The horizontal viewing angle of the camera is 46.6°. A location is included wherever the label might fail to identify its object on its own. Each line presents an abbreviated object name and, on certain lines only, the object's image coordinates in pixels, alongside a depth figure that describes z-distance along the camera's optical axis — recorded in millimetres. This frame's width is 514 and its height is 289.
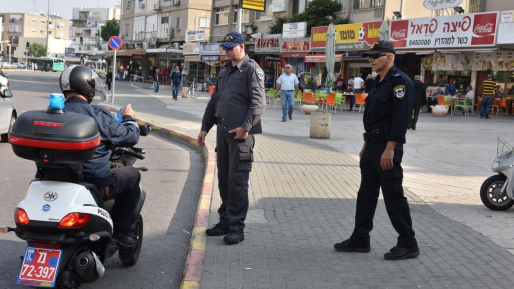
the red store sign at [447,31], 23266
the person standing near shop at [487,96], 22828
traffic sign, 25344
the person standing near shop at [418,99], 18111
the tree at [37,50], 141875
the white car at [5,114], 11797
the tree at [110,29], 106250
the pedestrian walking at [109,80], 41581
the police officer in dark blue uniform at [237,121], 5359
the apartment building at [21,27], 157750
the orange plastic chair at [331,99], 24195
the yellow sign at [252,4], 16453
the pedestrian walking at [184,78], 45594
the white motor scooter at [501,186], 7227
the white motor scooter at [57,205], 3590
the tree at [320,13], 34844
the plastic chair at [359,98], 25241
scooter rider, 4086
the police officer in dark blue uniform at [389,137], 4727
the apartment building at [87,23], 140750
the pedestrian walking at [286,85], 19109
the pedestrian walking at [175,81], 31625
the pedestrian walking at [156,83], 41362
